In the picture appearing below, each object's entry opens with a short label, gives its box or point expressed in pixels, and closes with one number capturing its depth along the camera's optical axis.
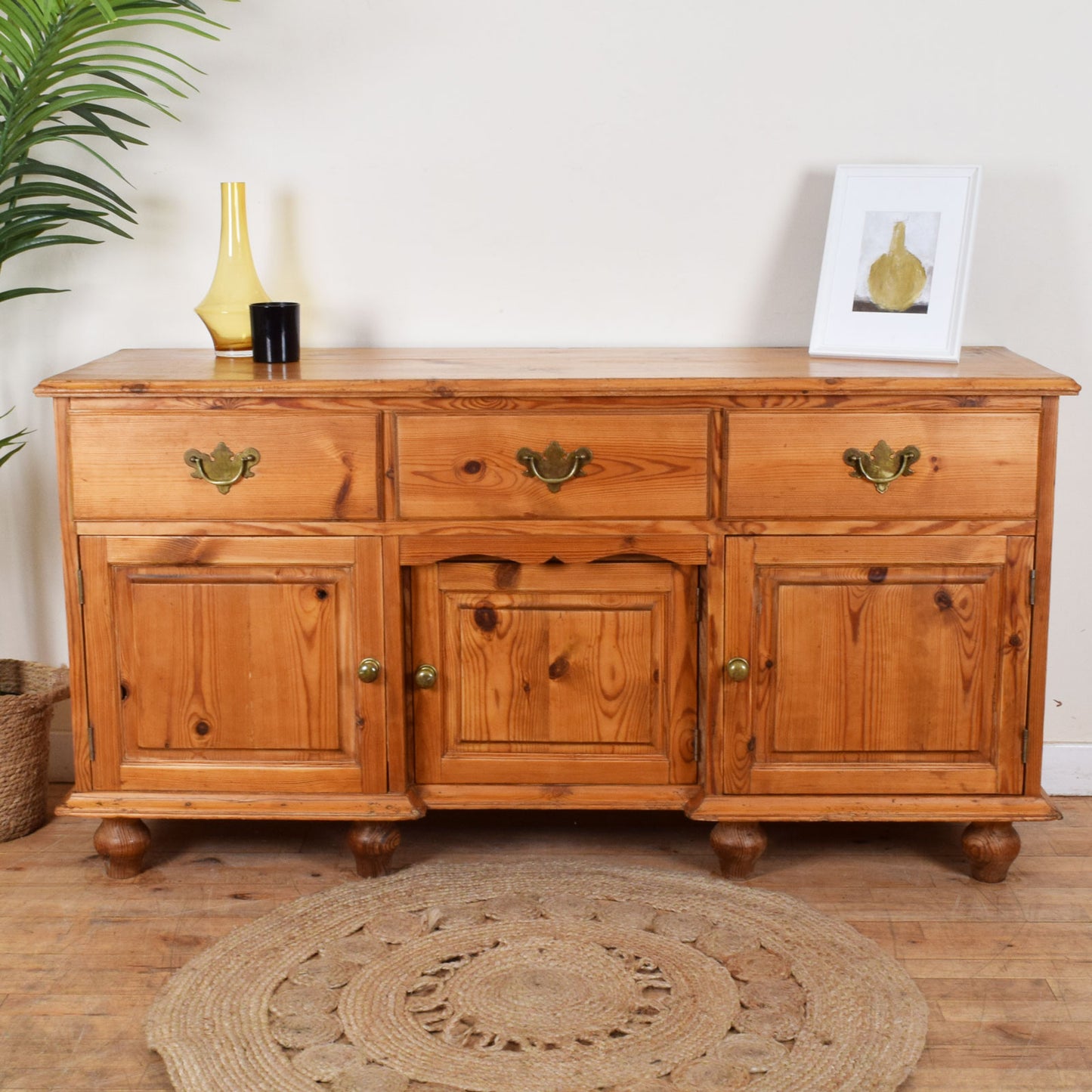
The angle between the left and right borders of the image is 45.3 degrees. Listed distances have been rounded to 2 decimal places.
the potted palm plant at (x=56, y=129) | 2.23
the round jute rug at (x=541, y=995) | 1.74
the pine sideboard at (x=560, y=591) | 2.11
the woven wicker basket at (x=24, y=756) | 2.40
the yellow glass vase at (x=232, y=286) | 2.36
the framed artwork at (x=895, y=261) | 2.32
